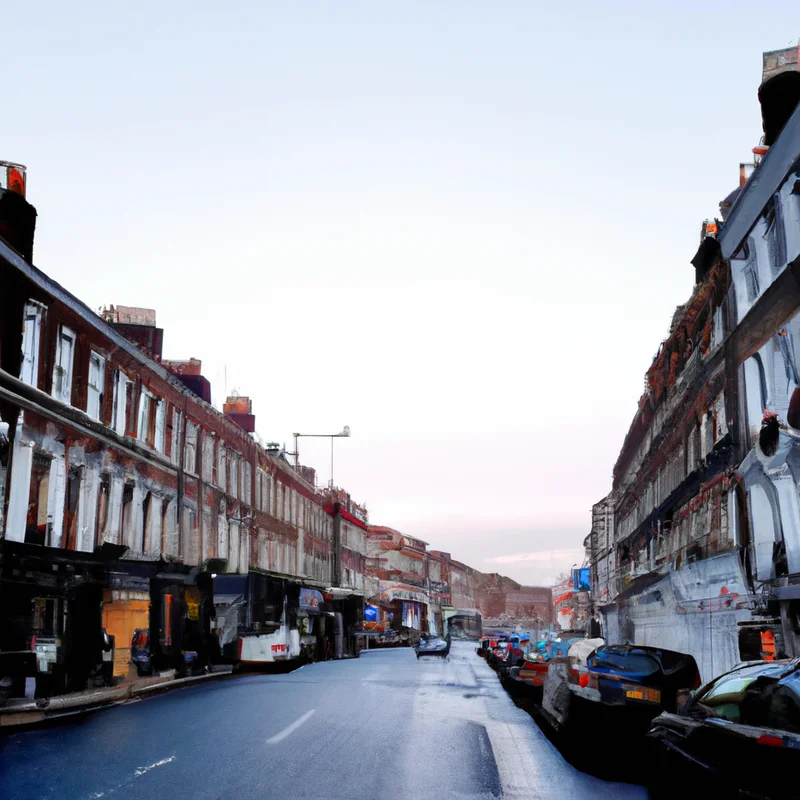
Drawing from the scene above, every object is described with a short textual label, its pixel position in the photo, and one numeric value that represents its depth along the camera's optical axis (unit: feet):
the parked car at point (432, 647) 181.68
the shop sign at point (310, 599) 166.50
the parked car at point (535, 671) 70.03
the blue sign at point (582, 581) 307.99
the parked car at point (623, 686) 40.43
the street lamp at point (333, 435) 204.13
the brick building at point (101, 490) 74.02
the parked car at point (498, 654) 114.64
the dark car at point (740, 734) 18.43
